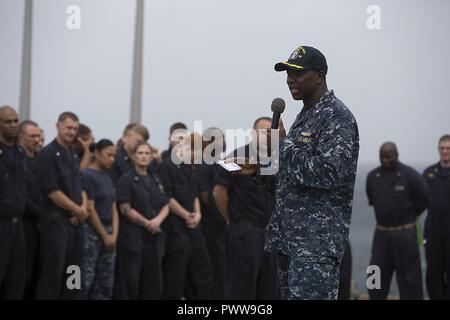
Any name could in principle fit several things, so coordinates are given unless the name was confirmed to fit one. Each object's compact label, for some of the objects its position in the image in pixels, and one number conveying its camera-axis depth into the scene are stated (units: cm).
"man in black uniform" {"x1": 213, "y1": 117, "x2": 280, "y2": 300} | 1293
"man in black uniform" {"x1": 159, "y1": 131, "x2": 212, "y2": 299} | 1515
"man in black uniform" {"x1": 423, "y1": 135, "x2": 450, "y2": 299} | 1592
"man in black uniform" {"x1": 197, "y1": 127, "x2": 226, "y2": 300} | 1560
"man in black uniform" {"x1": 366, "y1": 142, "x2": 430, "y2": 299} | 1607
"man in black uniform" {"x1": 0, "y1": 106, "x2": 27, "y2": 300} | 1217
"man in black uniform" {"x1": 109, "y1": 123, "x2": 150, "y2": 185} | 1518
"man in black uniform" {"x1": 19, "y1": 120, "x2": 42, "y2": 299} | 1315
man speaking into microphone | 748
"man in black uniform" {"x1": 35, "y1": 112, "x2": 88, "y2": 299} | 1300
